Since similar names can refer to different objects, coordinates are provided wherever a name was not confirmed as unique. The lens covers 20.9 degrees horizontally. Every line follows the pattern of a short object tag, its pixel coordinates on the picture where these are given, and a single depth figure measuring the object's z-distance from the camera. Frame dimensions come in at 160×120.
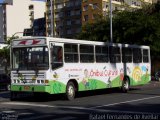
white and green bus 19.00
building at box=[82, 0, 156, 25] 98.25
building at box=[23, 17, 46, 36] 121.79
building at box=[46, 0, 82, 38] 109.49
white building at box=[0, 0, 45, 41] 139.50
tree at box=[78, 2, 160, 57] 38.78
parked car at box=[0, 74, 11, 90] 31.48
